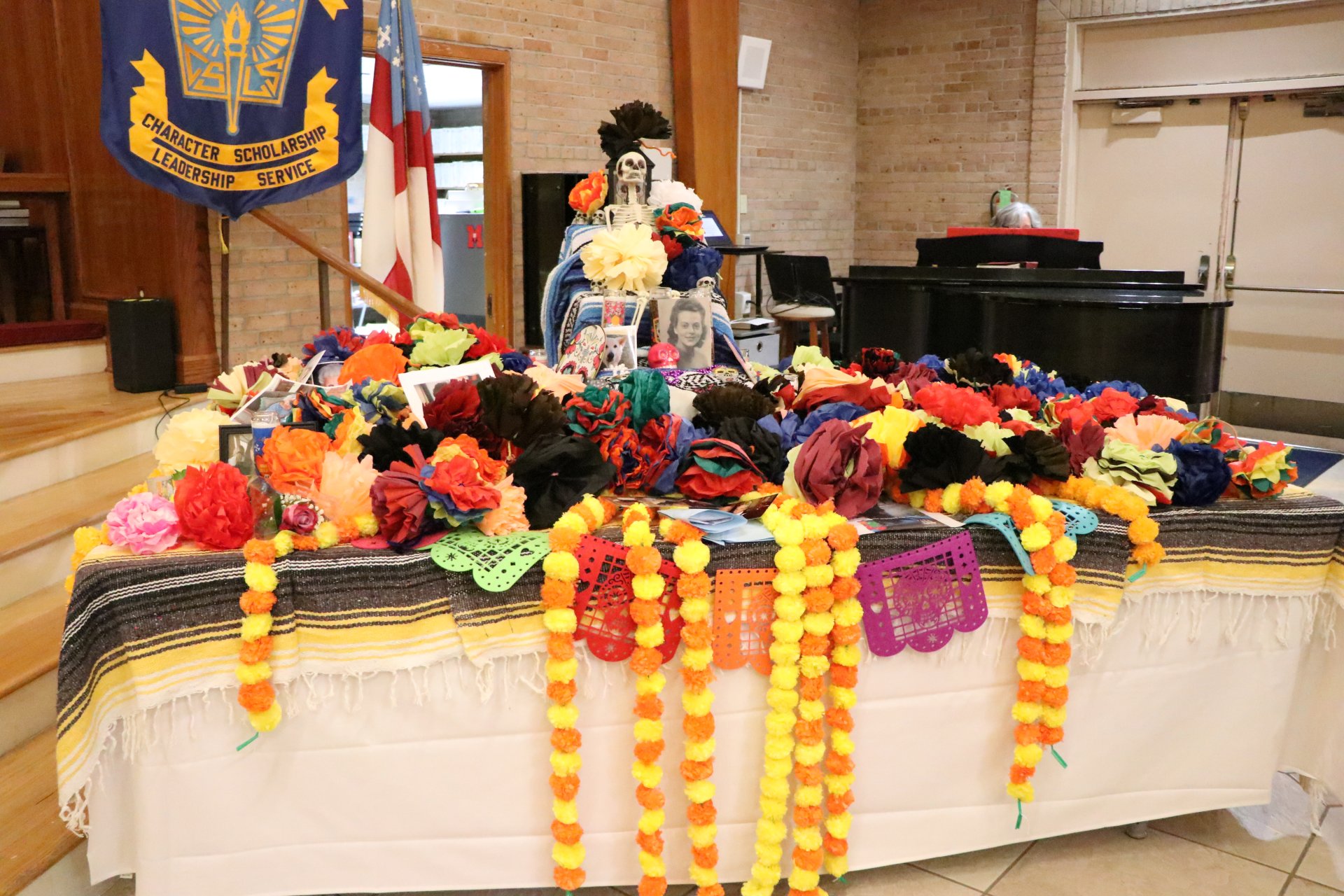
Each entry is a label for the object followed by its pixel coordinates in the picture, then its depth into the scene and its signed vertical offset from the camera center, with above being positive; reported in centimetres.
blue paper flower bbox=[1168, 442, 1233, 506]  241 -44
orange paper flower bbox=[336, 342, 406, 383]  274 -24
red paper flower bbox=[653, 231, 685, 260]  342 +8
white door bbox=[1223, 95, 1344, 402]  788 +15
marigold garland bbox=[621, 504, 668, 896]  206 -79
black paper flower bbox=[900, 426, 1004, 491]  238 -40
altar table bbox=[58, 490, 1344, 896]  201 -90
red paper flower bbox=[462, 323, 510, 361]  300 -21
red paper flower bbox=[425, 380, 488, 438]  231 -30
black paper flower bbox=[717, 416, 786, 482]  247 -39
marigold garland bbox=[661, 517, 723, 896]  207 -81
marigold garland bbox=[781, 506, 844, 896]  211 -85
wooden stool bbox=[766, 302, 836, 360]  761 -32
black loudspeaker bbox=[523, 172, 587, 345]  668 +25
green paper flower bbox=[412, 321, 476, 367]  288 -21
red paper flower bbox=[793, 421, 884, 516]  229 -41
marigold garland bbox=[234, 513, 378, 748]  196 -66
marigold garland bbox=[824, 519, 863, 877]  212 -81
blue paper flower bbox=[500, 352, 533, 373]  298 -25
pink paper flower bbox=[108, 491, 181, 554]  208 -48
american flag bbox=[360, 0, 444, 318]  539 +48
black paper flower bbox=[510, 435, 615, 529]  226 -43
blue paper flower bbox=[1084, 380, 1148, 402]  305 -32
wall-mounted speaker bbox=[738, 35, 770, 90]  823 +158
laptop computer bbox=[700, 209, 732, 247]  702 +26
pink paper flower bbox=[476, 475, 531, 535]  216 -48
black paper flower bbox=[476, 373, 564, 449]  231 -30
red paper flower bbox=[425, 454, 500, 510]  208 -41
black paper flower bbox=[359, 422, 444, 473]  225 -35
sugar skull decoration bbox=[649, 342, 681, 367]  319 -24
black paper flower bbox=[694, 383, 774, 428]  259 -31
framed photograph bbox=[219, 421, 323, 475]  240 -39
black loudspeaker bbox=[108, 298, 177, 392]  471 -33
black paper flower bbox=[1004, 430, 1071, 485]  240 -40
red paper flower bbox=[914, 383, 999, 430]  264 -32
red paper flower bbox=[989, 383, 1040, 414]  295 -34
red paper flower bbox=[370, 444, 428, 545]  209 -45
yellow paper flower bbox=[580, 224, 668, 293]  329 +4
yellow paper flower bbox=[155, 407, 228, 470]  256 -40
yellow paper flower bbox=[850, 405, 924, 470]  246 -36
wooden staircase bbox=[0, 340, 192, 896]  228 -76
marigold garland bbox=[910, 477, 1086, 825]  220 -64
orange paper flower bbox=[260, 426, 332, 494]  222 -39
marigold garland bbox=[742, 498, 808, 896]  210 -82
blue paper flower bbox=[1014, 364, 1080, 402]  317 -32
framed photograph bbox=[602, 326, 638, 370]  316 -22
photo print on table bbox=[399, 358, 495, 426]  244 -25
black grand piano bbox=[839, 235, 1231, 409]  496 -20
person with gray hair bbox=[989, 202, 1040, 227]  816 +42
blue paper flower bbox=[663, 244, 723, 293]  341 +1
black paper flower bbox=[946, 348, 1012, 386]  313 -28
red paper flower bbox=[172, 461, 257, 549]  209 -45
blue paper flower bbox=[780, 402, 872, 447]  256 -34
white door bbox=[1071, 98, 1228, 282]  834 +69
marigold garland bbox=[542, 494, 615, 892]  203 -77
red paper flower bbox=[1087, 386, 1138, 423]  283 -34
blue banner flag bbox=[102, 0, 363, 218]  446 +74
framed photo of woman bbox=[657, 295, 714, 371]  325 -17
